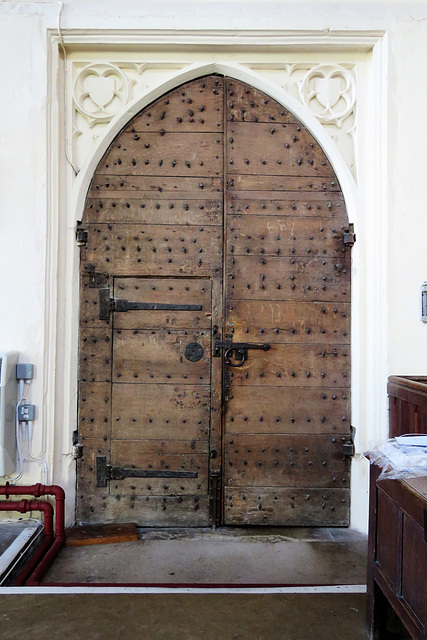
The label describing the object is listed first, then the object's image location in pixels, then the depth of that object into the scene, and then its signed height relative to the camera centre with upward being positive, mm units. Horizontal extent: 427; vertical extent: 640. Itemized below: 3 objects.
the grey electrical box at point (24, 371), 2430 -196
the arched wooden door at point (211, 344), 2590 -62
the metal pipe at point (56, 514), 2250 -905
